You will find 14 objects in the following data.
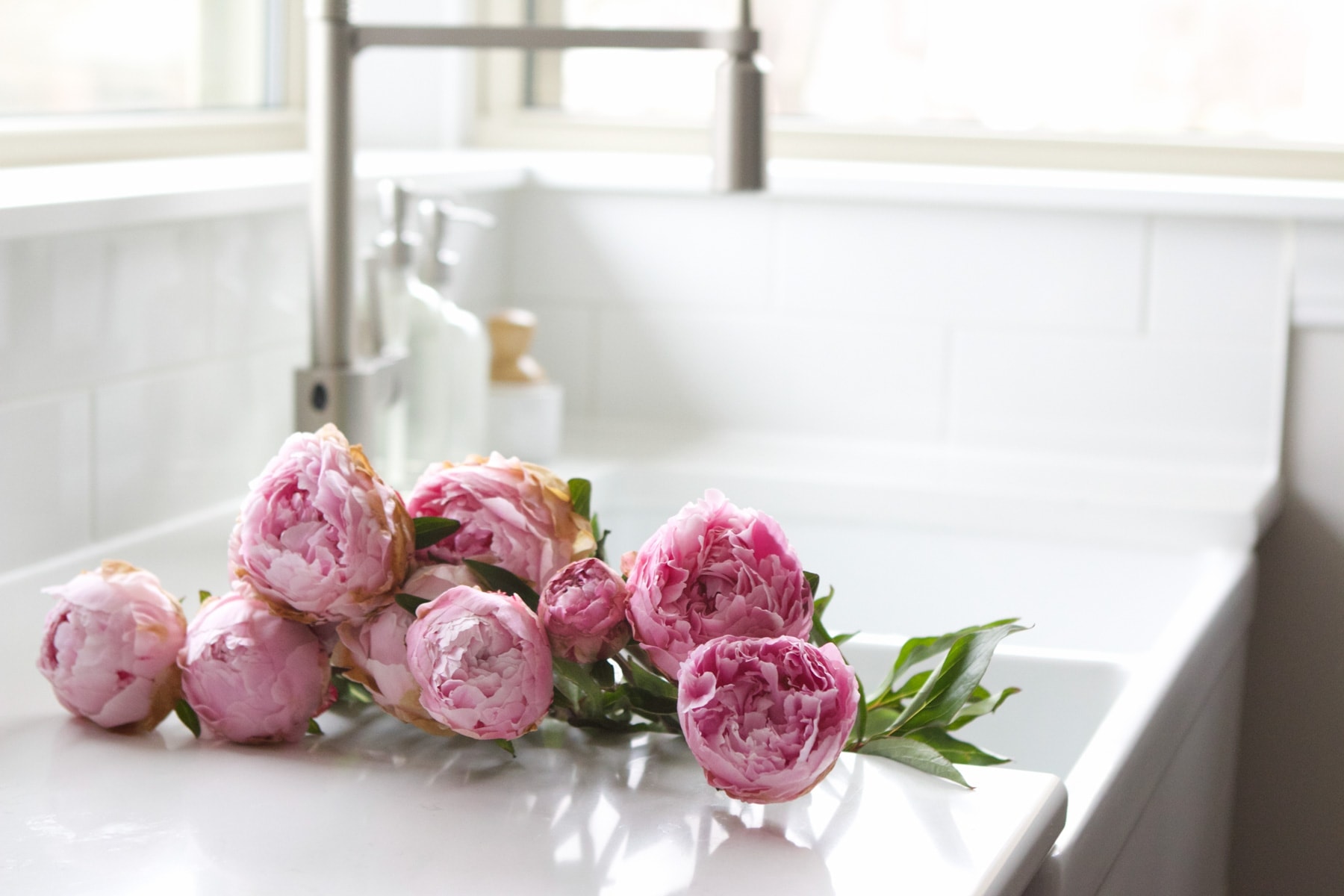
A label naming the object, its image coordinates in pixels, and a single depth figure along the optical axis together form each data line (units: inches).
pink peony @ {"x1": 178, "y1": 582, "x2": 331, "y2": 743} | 61.7
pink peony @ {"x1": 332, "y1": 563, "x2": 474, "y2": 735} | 61.4
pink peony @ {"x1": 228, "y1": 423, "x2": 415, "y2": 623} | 60.7
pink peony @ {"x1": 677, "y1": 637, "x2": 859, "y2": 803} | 58.8
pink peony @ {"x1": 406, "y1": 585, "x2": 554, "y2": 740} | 60.3
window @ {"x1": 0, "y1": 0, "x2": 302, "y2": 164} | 83.8
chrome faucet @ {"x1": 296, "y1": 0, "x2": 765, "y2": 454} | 73.7
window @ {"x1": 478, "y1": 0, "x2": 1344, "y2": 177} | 95.6
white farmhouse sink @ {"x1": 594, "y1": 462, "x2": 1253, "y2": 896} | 67.3
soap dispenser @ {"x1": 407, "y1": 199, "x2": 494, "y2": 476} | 86.9
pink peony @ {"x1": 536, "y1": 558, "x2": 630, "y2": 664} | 60.8
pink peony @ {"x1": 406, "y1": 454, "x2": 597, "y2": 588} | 62.4
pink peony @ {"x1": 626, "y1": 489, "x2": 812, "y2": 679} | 60.3
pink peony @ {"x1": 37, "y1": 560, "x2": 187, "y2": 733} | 62.2
